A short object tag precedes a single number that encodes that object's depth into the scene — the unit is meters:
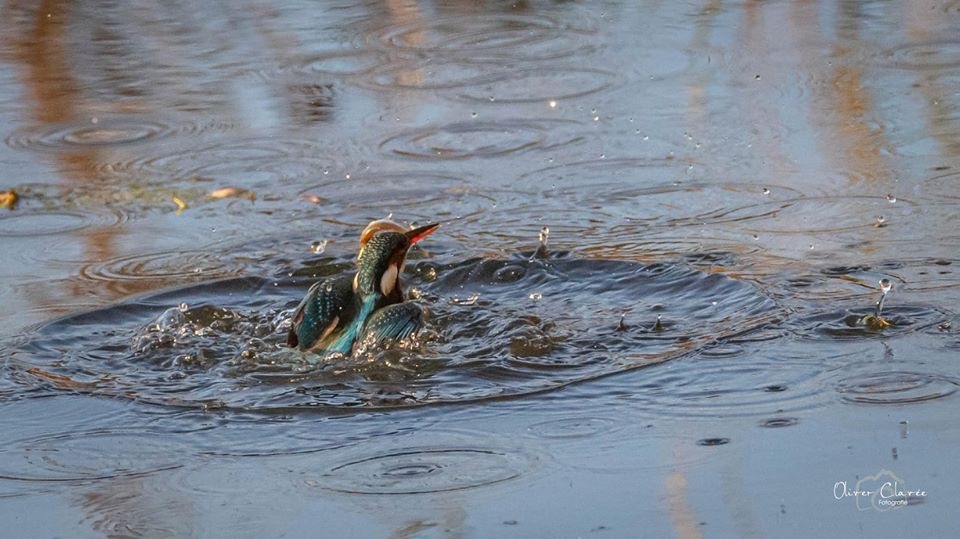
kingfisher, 9.99
